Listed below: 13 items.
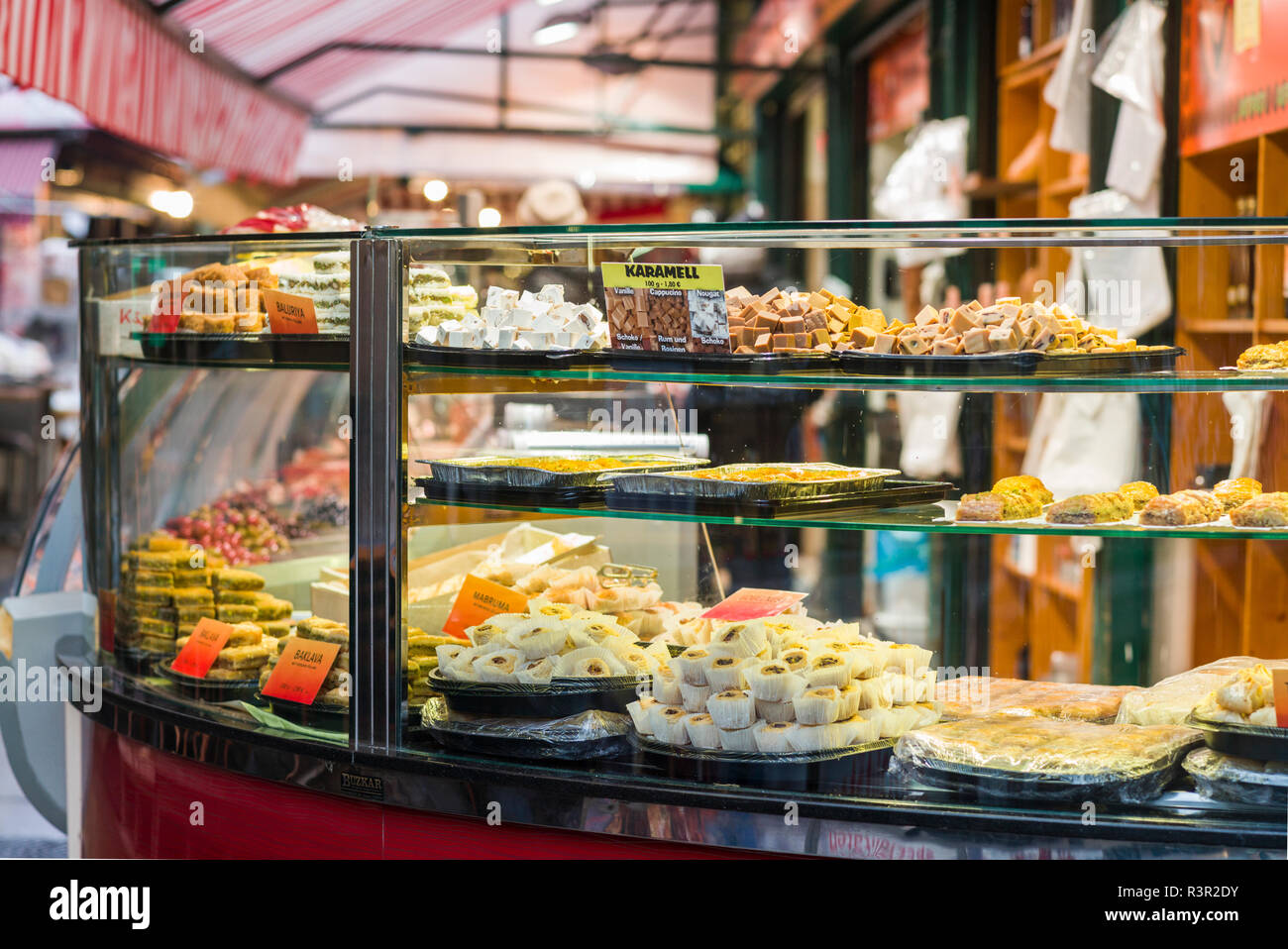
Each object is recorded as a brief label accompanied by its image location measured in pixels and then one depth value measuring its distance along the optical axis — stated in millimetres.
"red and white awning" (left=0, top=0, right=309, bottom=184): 4922
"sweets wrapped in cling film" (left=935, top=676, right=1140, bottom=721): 2588
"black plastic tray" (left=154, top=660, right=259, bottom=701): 2873
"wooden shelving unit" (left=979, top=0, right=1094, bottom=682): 5168
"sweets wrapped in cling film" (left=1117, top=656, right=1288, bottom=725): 2498
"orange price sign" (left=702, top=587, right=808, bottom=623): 2807
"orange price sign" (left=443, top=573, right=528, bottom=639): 2762
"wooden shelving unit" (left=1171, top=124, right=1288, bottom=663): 2580
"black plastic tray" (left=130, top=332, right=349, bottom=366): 2689
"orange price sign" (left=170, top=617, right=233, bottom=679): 2932
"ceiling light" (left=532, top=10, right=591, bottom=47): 11039
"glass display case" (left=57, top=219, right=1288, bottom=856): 2295
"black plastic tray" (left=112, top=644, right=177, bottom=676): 3092
